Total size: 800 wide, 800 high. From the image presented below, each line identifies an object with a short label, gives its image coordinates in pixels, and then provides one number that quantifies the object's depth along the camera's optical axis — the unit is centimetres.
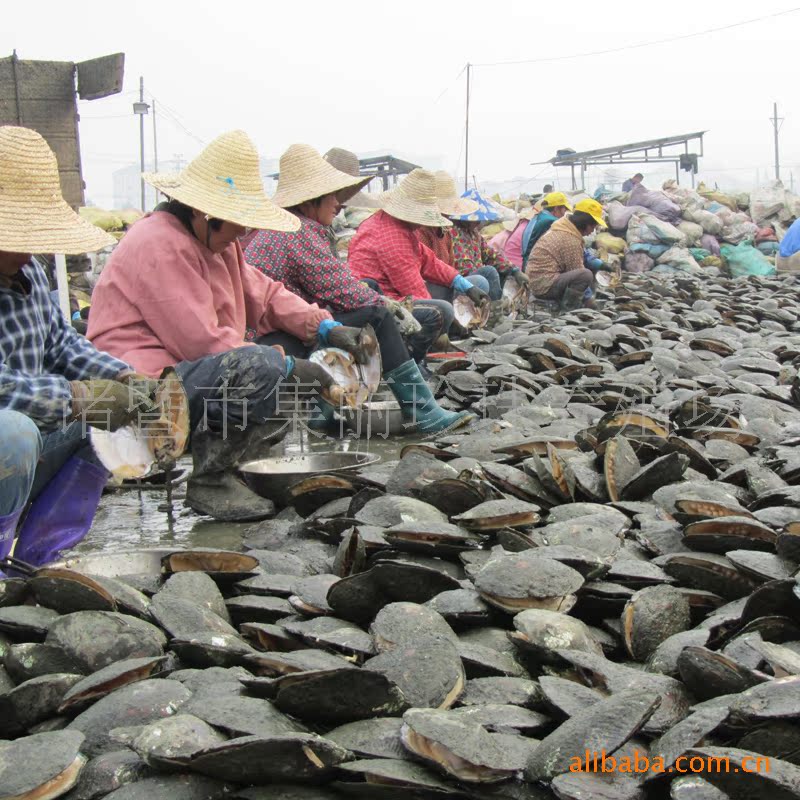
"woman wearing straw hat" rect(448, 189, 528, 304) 646
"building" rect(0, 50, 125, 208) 526
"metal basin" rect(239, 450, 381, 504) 289
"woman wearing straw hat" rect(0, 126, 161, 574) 211
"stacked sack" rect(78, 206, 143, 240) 920
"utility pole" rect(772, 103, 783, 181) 3067
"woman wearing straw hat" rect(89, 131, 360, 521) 276
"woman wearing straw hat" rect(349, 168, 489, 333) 507
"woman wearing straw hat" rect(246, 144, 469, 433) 386
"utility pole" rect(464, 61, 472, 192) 2350
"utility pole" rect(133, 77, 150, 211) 2139
